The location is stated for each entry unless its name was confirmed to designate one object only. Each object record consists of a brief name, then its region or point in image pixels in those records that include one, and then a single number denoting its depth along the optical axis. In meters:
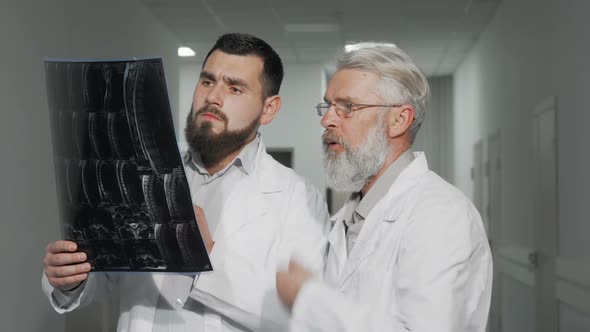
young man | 1.46
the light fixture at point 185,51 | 8.19
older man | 1.22
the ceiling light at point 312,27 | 6.96
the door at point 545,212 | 4.19
